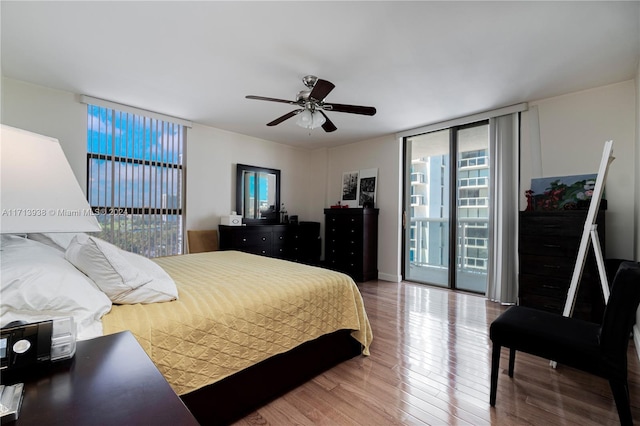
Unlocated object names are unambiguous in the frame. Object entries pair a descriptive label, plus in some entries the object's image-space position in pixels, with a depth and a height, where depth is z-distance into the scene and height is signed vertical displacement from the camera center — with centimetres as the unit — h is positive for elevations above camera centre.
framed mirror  479 +34
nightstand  57 -43
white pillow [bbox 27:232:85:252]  191 -20
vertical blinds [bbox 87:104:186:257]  345 +45
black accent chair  133 -66
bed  124 -63
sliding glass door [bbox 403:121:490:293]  398 +12
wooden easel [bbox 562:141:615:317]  196 -16
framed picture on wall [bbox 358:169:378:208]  495 +50
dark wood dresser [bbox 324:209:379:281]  466 -49
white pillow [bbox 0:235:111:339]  100 -32
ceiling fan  257 +103
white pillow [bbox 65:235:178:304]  133 -31
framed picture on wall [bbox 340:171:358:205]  525 +51
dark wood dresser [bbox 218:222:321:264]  432 -46
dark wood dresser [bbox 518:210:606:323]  265 -49
